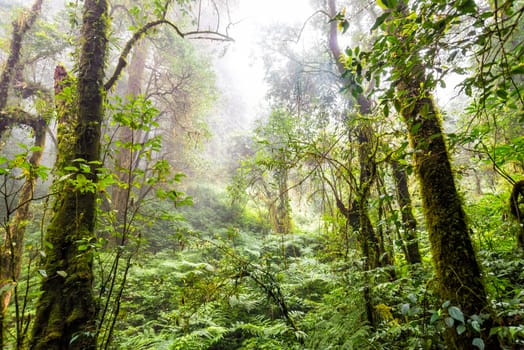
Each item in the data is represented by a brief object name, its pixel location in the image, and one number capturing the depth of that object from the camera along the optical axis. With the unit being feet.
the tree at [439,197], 4.09
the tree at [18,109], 16.39
